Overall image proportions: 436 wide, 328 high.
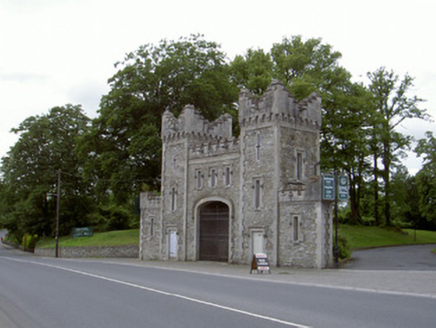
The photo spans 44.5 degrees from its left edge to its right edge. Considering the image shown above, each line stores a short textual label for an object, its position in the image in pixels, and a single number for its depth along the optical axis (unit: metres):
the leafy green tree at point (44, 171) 60.25
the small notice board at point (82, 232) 56.50
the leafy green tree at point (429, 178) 46.91
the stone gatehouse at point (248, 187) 28.42
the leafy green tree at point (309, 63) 48.09
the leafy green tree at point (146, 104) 45.62
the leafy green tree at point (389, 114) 54.09
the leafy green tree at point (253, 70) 46.72
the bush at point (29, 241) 66.62
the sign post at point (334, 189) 27.03
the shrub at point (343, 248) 31.18
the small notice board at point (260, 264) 24.37
